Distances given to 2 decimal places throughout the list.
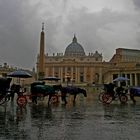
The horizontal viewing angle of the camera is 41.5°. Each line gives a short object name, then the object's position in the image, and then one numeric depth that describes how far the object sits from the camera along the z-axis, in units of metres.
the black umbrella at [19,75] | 14.15
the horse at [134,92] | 13.59
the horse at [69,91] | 13.10
